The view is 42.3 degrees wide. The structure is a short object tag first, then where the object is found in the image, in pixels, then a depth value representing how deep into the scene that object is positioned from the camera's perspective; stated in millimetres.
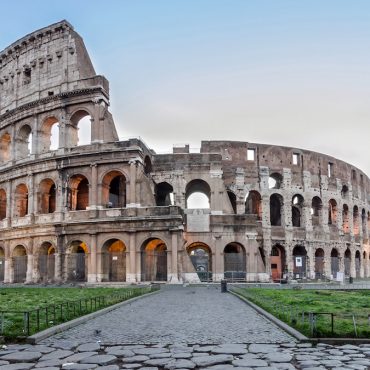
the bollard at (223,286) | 23312
